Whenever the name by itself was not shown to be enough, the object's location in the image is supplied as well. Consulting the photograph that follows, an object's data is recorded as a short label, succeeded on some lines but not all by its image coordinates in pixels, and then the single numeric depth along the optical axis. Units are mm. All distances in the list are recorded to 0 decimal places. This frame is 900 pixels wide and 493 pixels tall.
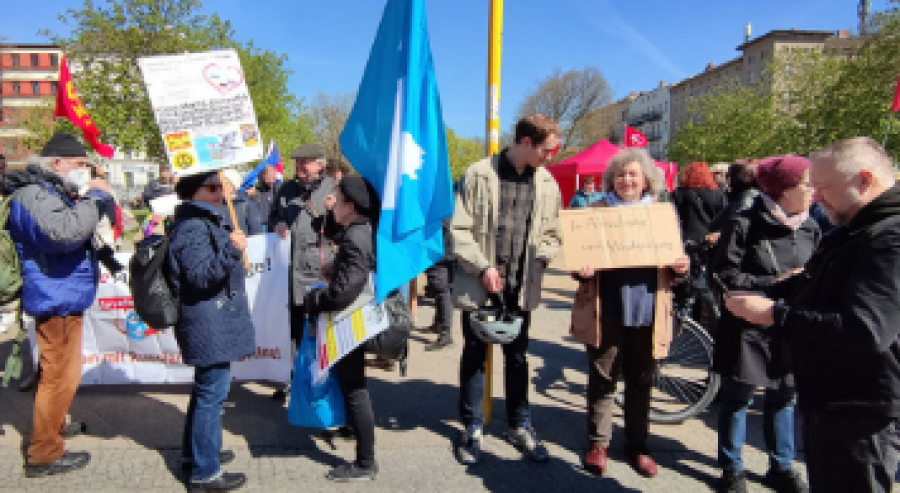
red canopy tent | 11633
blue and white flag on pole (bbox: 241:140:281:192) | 7023
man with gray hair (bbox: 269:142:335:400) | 4242
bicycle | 4043
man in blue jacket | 2943
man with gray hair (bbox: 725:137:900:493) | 1743
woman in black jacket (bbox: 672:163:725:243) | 6547
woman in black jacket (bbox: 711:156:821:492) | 3064
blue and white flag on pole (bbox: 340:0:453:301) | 2959
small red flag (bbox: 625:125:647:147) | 10852
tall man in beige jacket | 3293
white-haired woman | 3232
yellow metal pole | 3564
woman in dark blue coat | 2807
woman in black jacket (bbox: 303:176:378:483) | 2955
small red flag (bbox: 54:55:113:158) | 6258
